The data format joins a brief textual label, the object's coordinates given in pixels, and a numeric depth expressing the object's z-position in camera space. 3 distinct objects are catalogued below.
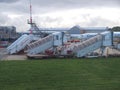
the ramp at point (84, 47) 46.59
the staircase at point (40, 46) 50.81
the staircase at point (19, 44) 60.95
